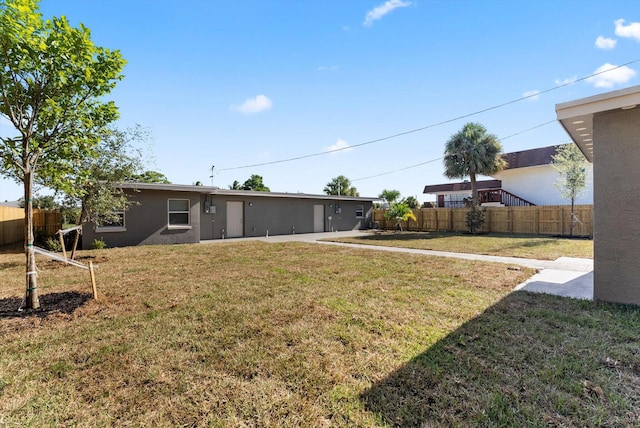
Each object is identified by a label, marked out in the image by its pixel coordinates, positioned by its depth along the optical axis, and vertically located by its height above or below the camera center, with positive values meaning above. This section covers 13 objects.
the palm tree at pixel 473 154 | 17.89 +3.72
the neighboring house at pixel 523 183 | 22.92 +2.55
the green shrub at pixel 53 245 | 9.81 -0.97
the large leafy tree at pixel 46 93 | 3.55 +1.75
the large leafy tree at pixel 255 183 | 39.78 +4.48
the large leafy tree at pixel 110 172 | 8.16 +1.30
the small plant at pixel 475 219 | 17.88 -0.33
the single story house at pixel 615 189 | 4.08 +0.34
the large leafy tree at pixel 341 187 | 35.94 +3.46
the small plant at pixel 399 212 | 18.59 +0.14
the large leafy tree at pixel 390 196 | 22.00 +1.40
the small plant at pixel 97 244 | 10.73 -1.03
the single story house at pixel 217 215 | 11.68 +0.03
